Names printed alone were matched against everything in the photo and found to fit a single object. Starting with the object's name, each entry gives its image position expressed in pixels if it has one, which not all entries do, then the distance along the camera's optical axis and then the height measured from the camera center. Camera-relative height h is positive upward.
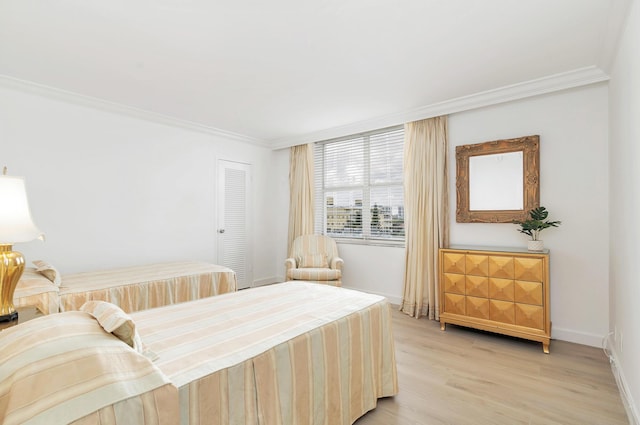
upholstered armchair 4.50 -0.71
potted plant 3.15 -0.10
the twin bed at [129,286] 2.47 -0.67
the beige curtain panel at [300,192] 5.45 +0.40
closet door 5.16 -0.06
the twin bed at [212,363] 0.94 -0.61
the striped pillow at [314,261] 4.85 -0.72
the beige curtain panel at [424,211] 3.98 +0.04
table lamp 1.50 -0.09
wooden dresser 2.98 -0.78
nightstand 1.50 -0.52
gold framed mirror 3.39 +0.39
